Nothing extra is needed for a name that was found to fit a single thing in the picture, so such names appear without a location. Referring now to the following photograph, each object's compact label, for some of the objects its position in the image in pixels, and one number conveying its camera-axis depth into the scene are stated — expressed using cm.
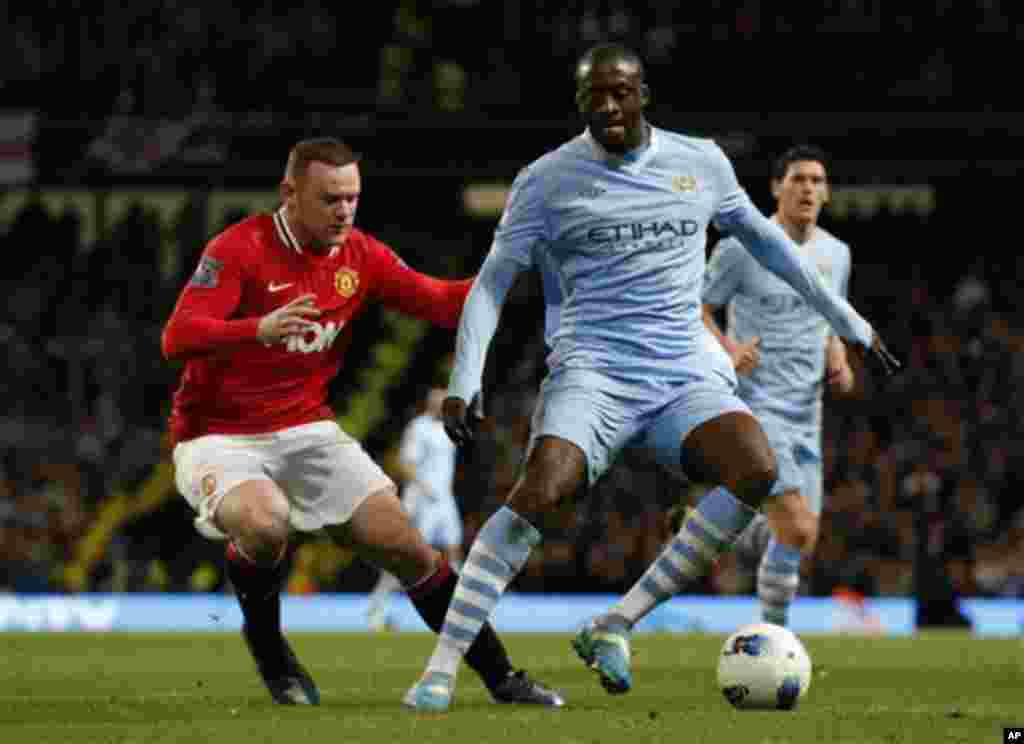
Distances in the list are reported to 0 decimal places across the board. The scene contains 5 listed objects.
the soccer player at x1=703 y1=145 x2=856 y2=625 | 2195
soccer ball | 1494
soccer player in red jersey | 1577
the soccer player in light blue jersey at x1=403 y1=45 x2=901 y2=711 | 1520
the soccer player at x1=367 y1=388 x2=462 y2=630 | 3862
